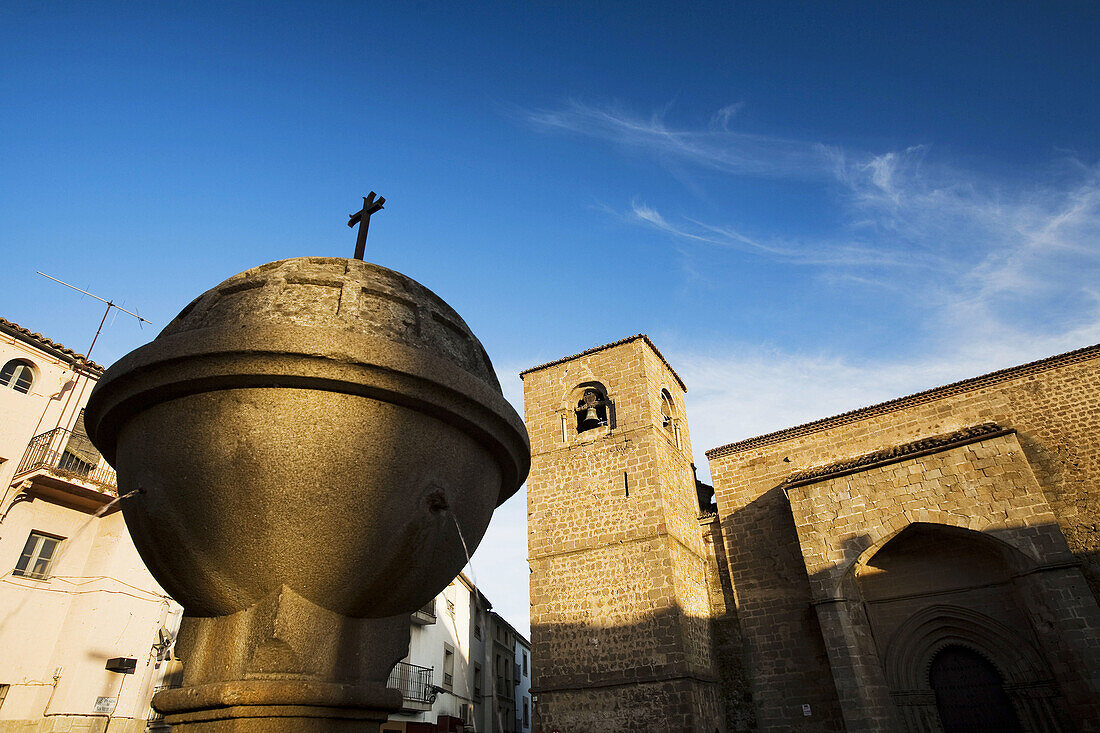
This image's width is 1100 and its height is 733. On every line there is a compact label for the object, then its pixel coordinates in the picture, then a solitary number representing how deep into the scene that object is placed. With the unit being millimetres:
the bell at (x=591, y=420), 14883
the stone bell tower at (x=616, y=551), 11750
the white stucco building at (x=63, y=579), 10492
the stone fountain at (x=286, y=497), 2543
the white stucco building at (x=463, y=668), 17633
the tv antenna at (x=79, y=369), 12784
